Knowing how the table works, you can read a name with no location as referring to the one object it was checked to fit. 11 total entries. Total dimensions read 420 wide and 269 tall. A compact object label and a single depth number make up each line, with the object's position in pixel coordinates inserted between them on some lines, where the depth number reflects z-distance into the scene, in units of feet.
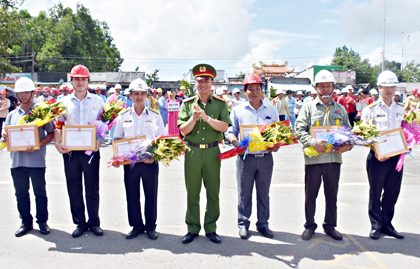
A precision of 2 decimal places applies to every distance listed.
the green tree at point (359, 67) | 190.39
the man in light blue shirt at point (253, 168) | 15.14
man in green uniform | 14.49
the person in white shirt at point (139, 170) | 14.96
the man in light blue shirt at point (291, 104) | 54.60
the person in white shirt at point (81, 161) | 15.03
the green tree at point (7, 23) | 63.00
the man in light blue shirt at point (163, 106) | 44.88
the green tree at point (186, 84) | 78.32
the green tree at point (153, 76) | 180.86
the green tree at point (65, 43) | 178.19
